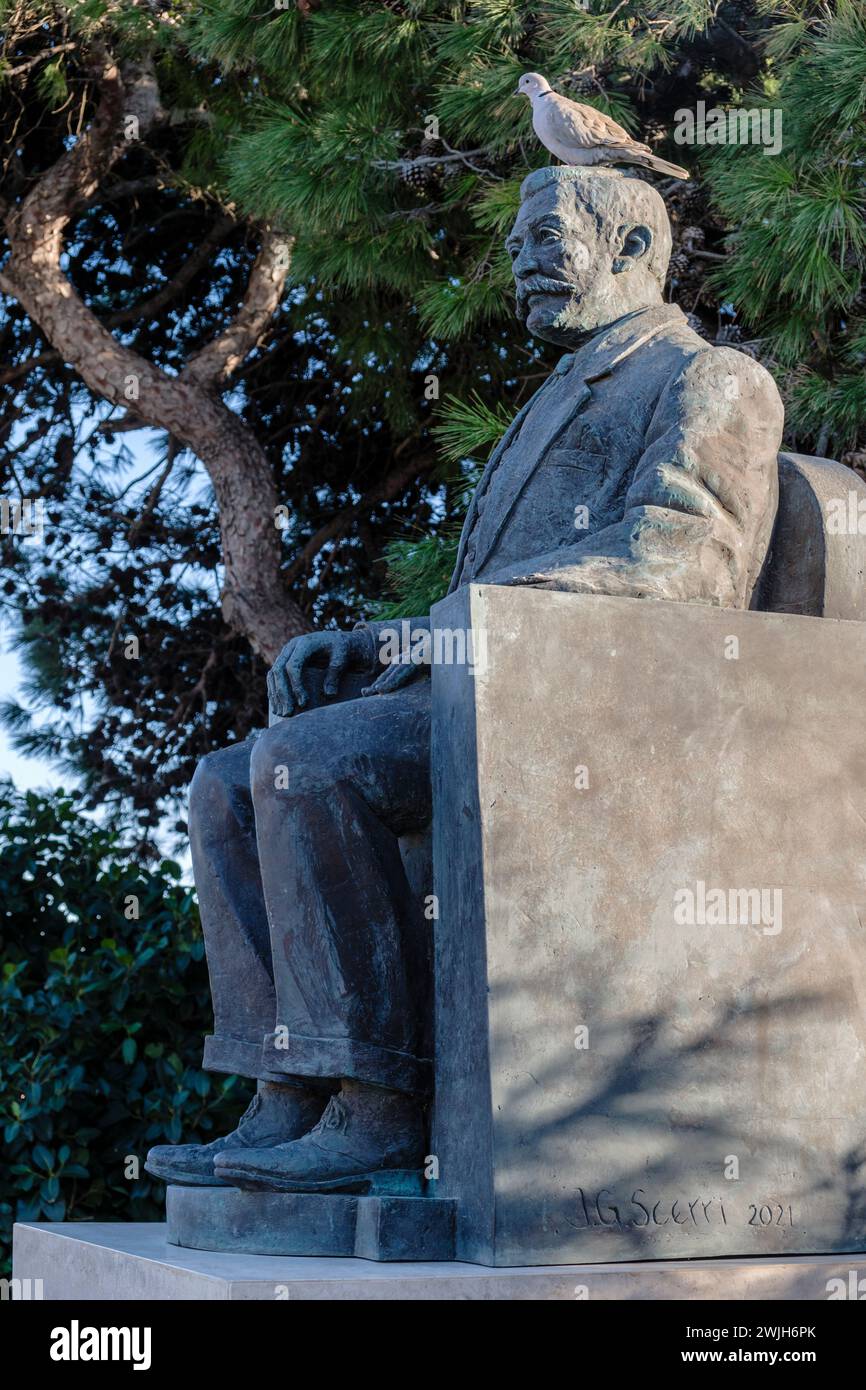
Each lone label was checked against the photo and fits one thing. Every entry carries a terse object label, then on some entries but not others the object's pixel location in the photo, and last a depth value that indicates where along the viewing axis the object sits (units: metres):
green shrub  5.21
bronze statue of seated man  2.95
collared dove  3.54
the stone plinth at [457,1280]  2.53
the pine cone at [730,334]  5.74
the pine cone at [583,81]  5.49
